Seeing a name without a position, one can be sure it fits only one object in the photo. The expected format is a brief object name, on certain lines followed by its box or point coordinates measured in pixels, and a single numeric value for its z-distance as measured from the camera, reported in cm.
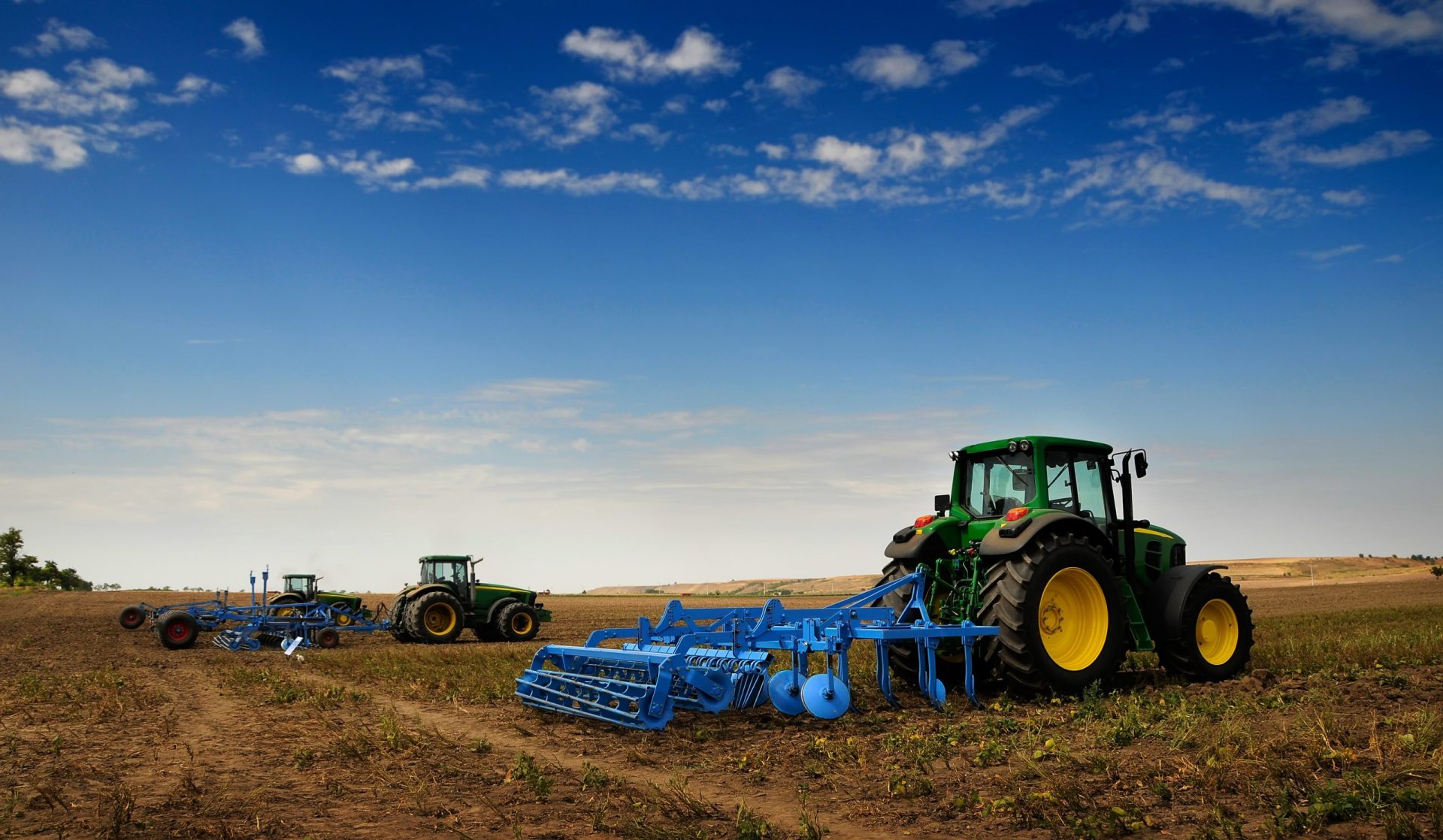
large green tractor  880
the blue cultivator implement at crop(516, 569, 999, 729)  802
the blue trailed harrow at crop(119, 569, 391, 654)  2008
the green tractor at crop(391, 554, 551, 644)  2139
